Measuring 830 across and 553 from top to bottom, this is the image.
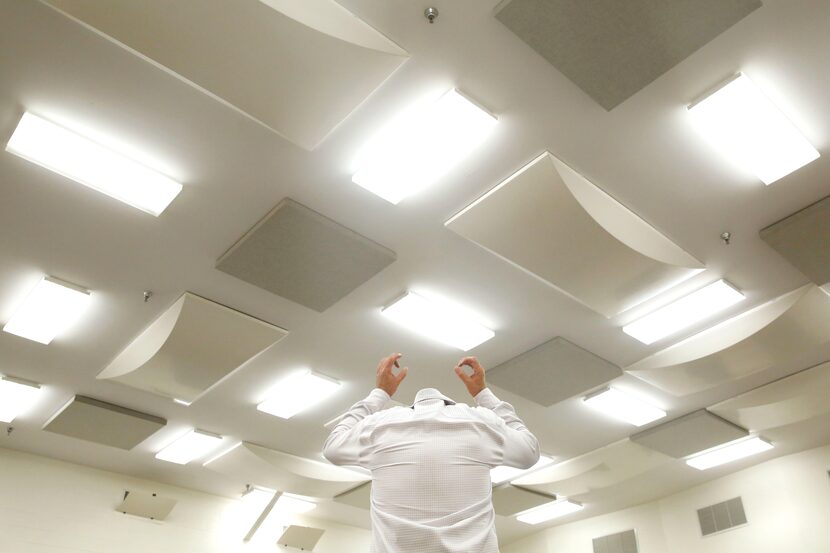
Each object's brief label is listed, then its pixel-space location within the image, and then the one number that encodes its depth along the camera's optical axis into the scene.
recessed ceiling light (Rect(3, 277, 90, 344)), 4.80
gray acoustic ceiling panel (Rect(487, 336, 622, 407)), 5.46
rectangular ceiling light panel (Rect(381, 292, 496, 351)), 4.98
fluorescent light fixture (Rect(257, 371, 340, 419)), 5.95
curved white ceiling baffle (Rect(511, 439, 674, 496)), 7.07
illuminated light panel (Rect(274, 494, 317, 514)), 8.55
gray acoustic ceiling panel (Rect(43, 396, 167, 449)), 6.25
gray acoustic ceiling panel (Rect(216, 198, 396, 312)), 4.20
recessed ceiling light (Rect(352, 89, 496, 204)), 3.56
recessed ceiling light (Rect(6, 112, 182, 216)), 3.63
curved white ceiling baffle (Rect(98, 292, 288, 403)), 4.98
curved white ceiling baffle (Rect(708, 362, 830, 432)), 5.70
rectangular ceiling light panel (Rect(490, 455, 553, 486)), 7.63
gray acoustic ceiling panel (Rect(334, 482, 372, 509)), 7.91
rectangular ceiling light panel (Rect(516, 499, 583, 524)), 8.61
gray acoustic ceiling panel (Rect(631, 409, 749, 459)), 6.43
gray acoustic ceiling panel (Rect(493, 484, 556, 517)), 8.04
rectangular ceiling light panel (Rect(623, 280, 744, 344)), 4.78
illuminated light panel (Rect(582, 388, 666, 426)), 6.04
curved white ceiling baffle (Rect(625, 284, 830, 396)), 4.82
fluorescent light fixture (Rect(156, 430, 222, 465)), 6.98
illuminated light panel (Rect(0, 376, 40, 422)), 5.91
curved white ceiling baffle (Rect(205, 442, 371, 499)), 7.25
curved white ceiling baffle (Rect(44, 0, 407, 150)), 2.94
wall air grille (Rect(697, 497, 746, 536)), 7.41
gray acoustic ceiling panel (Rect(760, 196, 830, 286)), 4.08
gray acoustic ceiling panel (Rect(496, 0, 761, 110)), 2.98
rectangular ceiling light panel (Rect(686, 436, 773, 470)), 6.87
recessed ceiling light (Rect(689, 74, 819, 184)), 3.42
